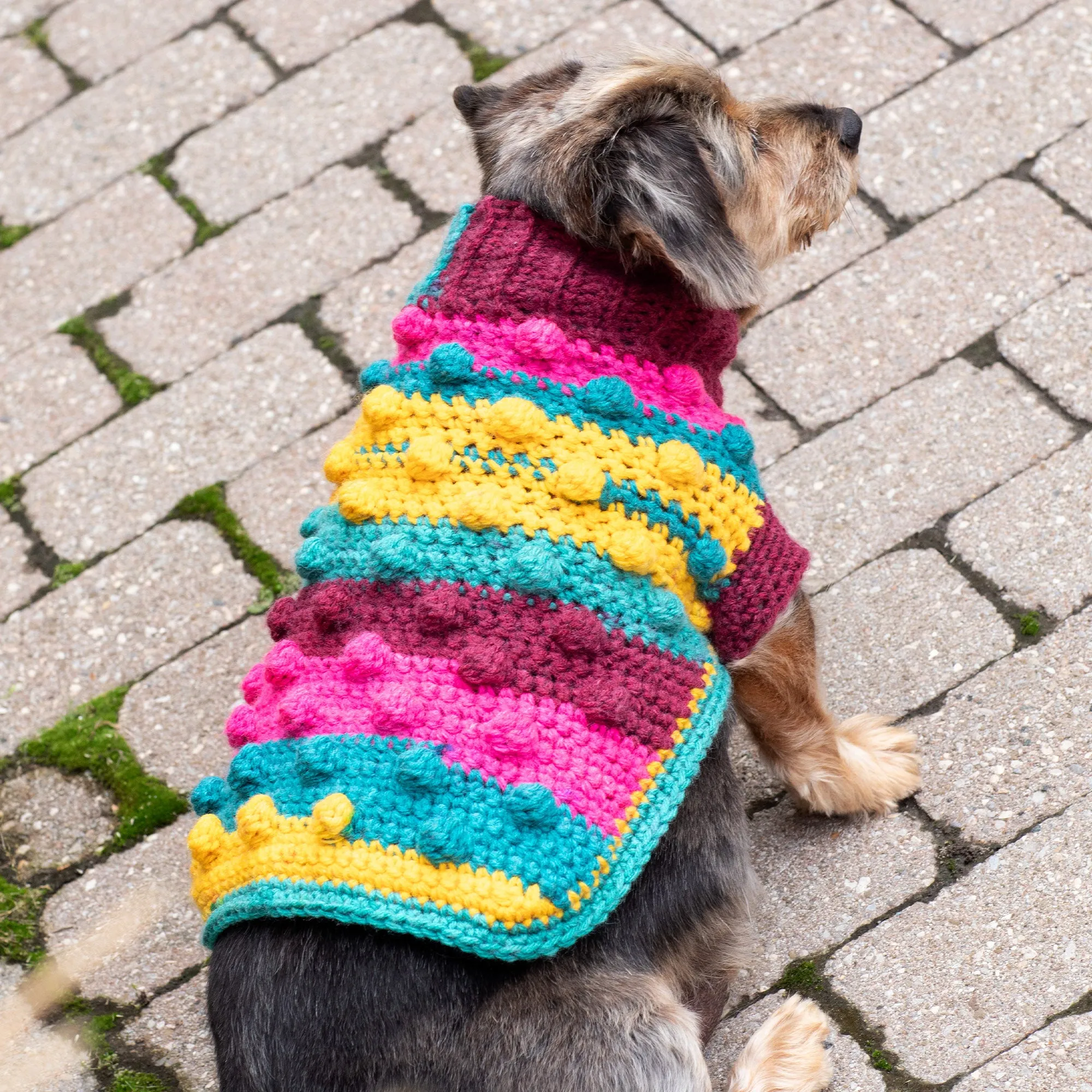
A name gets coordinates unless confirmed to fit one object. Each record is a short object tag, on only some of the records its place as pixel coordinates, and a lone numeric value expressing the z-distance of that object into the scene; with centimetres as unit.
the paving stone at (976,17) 467
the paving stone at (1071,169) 424
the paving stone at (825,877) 317
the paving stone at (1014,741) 322
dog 239
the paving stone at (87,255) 471
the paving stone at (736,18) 486
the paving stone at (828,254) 432
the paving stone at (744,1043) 293
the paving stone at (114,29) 534
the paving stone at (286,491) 410
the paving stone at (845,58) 464
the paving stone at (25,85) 528
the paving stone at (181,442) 425
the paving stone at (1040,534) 357
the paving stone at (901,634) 352
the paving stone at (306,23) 517
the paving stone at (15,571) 414
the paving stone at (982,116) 439
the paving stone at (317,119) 488
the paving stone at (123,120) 503
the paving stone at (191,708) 375
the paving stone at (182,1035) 320
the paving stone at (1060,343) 390
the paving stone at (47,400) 443
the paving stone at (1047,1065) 279
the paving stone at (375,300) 443
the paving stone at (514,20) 496
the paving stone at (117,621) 394
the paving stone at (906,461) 380
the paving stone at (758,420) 401
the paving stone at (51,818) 365
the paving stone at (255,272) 456
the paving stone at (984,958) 291
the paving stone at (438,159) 468
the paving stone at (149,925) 340
